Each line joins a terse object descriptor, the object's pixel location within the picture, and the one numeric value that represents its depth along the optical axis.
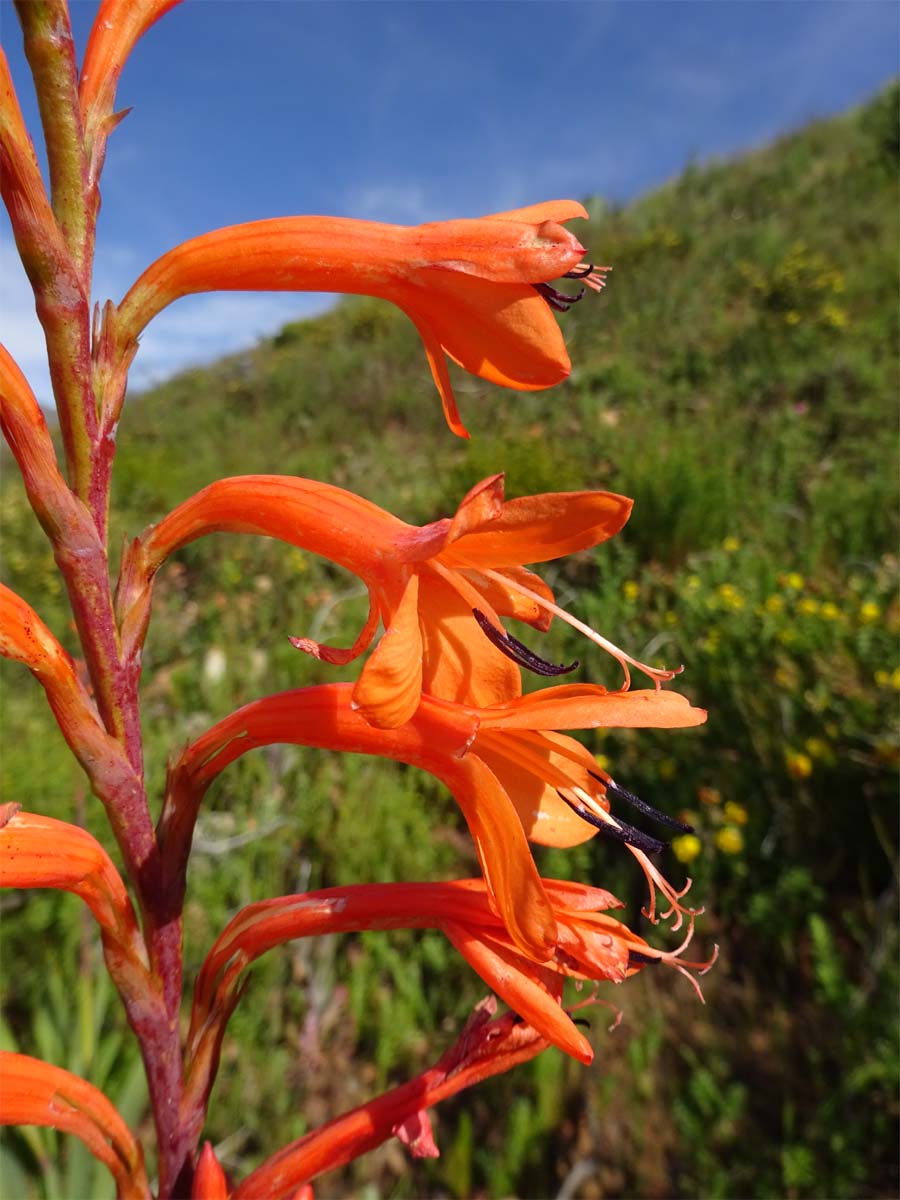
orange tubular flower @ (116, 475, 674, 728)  0.08
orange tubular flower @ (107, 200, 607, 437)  0.09
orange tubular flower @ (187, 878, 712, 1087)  0.10
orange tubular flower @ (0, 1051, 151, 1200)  0.09
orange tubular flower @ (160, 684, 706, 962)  0.09
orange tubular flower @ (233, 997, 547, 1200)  0.11
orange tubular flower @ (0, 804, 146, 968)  0.08
